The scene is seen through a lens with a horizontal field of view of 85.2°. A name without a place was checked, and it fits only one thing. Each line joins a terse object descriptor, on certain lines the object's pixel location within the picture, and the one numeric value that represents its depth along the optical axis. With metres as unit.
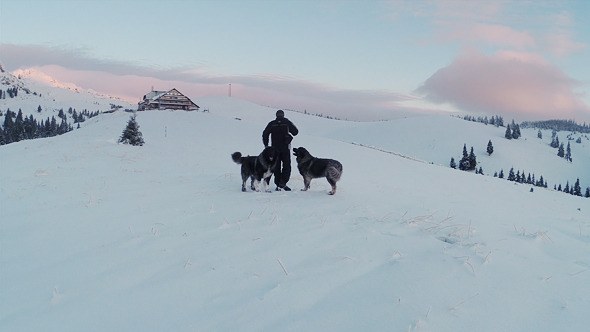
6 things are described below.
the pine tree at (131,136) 21.30
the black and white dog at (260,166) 9.26
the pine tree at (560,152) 138.12
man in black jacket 9.91
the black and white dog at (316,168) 9.02
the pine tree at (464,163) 83.19
